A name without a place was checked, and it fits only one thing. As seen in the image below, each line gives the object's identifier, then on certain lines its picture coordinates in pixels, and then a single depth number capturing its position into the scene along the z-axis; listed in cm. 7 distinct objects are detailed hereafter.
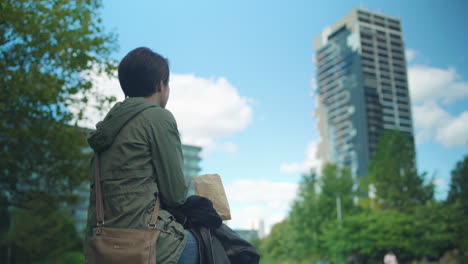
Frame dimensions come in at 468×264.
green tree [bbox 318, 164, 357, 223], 3956
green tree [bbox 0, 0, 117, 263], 1152
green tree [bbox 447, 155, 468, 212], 4428
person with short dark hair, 170
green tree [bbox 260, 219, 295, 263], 4209
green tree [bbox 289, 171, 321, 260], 3819
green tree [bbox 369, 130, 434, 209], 3697
